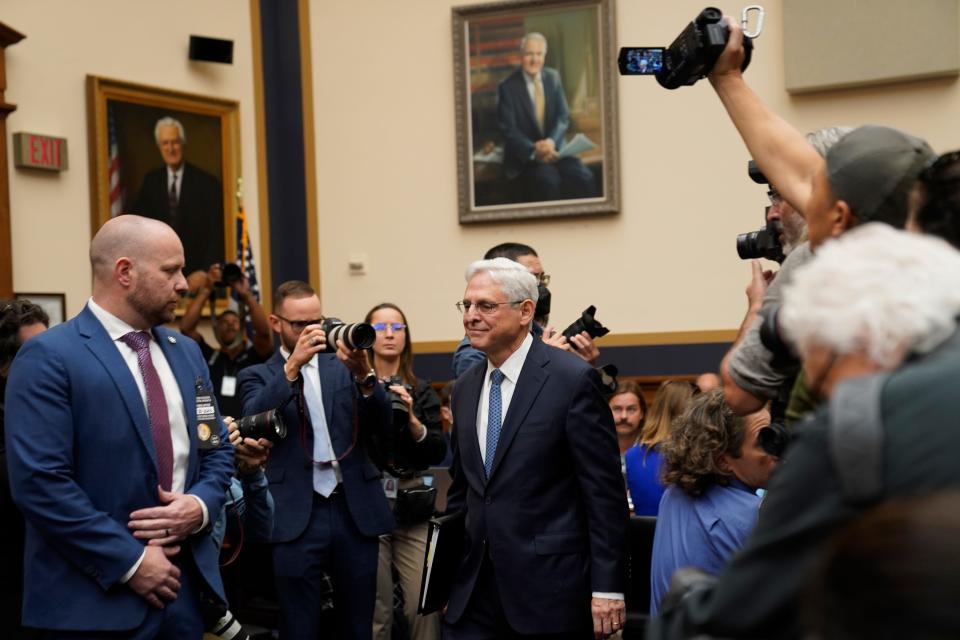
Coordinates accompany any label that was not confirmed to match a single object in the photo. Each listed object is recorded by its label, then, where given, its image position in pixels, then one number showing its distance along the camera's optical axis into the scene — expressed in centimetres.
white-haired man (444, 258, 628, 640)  334
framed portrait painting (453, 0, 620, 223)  797
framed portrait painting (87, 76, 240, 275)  742
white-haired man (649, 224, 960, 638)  120
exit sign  687
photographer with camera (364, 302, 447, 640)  442
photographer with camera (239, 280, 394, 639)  427
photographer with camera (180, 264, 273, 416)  713
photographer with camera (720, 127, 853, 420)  204
